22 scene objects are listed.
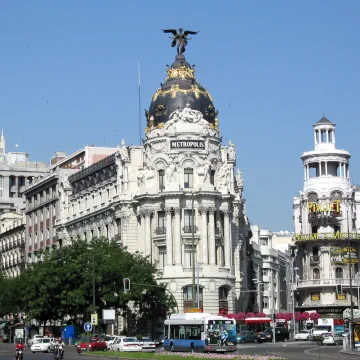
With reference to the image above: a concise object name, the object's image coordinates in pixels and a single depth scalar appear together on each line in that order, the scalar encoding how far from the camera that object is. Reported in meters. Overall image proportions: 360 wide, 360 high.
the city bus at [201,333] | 79.41
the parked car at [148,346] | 83.15
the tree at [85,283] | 105.38
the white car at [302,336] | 114.81
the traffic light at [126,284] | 92.61
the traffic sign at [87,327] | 86.28
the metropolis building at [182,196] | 113.81
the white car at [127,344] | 81.31
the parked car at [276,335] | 104.57
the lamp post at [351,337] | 76.75
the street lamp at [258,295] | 144.65
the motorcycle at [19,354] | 61.29
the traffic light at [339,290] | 90.69
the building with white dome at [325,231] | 142.75
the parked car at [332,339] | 99.00
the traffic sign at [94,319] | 91.12
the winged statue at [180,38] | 123.06
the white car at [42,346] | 92.94
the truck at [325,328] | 112.94
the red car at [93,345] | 85.31
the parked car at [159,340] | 103.76
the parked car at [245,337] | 103.06
